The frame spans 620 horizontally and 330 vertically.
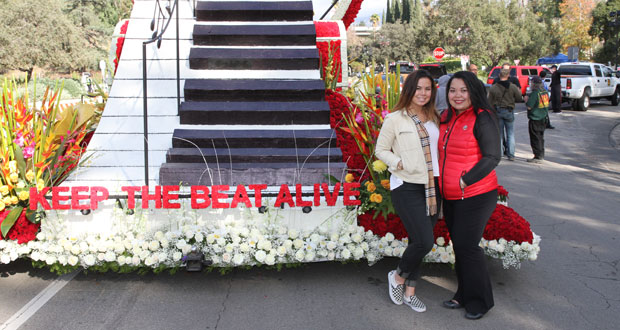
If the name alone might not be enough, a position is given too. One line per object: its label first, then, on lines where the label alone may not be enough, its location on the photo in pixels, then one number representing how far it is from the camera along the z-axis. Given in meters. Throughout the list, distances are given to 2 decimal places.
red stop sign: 39.12
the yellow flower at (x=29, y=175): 5.50
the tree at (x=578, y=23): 56.59
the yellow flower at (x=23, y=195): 5.39
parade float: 5.28
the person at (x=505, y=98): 12.28
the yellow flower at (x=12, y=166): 5.50
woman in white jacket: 4.53
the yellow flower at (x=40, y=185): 5.42
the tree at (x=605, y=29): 52.44
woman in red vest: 4.40
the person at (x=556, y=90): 22.51
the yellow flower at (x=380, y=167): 5.48
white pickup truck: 24.64
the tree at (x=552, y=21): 64.38
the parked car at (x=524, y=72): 30.50
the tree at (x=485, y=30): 56.78
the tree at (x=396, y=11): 108.59
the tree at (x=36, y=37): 46.19
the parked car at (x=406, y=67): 34.94
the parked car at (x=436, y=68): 29.89
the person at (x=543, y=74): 28.65
